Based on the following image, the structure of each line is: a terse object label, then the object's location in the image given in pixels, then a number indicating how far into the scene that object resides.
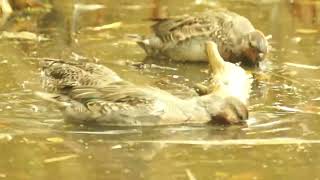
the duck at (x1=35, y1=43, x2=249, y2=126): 11.41
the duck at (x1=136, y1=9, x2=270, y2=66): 15.57
